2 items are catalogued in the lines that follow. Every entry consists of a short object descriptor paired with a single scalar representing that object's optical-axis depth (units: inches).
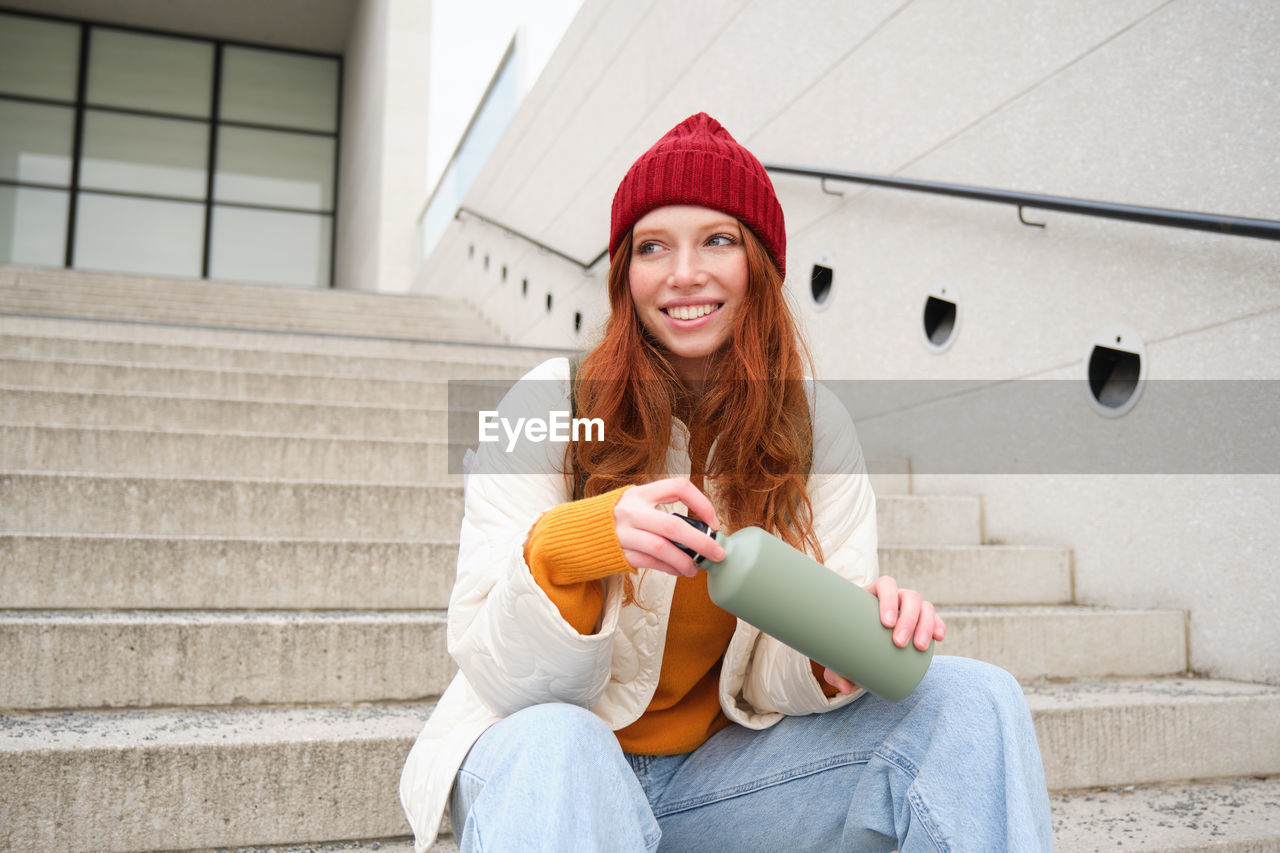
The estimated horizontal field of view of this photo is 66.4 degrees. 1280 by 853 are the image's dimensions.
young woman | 36.7
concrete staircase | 54.9
